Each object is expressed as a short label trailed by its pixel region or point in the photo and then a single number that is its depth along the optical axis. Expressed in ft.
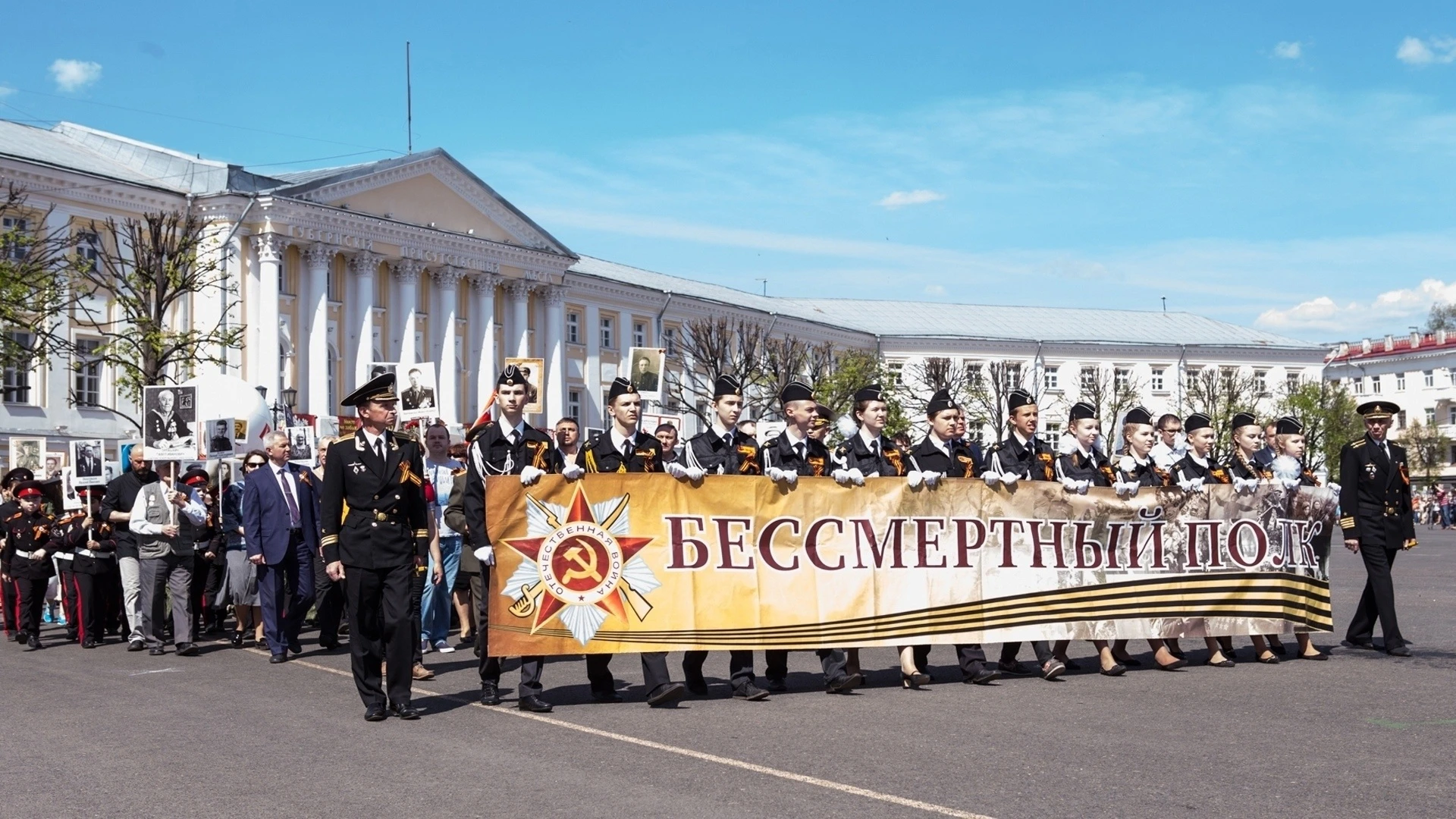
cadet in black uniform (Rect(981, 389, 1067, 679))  40.37
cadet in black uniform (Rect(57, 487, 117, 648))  56.85
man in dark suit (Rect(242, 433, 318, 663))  51.29
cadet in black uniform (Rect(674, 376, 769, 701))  36.83
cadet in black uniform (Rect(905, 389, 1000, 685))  39.11
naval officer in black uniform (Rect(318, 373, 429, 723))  34.37
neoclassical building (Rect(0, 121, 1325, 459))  173.78
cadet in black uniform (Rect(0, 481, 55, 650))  57.93
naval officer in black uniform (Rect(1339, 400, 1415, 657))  46.24
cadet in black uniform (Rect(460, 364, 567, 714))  35.24
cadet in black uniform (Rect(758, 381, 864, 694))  37.35
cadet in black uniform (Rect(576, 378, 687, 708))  36.58
